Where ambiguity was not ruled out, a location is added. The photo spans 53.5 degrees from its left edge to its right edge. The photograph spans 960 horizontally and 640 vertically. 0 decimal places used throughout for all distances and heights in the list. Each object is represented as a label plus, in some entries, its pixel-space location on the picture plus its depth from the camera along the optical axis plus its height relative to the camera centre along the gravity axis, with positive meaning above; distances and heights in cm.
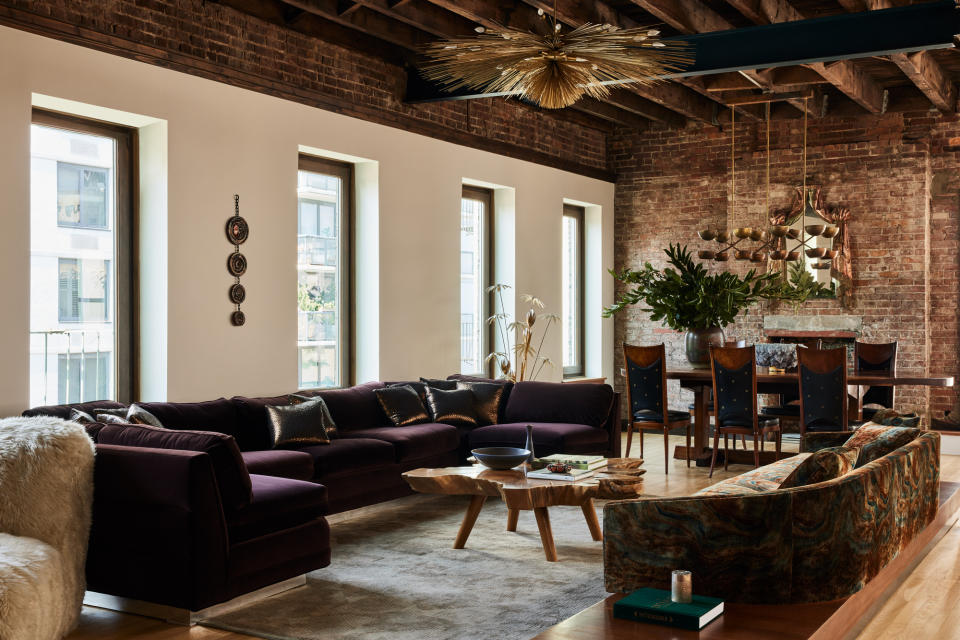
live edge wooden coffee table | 478 -86
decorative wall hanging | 652 +41
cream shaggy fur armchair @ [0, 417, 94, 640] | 380 -71
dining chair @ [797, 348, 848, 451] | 720 -53
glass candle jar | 314 -88
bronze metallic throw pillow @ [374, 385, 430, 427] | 695 -63
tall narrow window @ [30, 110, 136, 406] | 571 +37
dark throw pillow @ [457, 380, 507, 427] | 736 -63
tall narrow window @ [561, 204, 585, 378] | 1083 +31
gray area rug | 395 -127
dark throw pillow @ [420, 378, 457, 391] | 752 -51
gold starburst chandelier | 442 +125
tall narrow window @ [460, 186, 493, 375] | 927 +42
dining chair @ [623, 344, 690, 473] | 786 -61
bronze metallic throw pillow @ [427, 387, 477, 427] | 714 -67
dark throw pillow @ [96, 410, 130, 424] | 482 -51
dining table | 750 -53
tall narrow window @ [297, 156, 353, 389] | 750 +38
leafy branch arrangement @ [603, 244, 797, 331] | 816 +20
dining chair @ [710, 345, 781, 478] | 745 -60
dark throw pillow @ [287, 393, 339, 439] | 626 -68
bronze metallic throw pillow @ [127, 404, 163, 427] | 491 -51
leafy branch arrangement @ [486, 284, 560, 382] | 921 -25
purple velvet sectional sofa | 396 -86
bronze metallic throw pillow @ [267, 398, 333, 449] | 584 -65
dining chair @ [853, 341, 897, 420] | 865 -41
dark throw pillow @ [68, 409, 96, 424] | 477 -49
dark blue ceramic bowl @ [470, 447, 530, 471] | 518 -75
